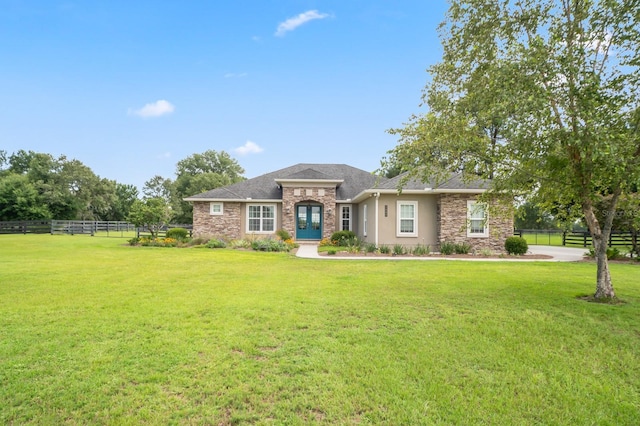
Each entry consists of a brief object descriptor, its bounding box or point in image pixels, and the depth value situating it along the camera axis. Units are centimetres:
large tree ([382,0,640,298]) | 533
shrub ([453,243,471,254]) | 1530
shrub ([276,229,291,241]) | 1934
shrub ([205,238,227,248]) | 1731
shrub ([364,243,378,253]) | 1511
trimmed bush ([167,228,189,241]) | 1961
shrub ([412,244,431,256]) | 1493
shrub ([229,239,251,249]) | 1742
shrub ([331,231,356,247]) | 1808
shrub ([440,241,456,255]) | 1510
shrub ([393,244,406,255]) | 1475
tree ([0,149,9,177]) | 5444
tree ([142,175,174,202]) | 5650
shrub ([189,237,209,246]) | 1828
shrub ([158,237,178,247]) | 1778
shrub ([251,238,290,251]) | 1606
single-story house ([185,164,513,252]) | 1580
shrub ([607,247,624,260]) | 1387
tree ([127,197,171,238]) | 1852
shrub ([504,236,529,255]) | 1512
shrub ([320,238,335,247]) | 1837
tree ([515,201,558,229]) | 4282
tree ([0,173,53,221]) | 3678
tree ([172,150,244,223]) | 4291
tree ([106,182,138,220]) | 5259
